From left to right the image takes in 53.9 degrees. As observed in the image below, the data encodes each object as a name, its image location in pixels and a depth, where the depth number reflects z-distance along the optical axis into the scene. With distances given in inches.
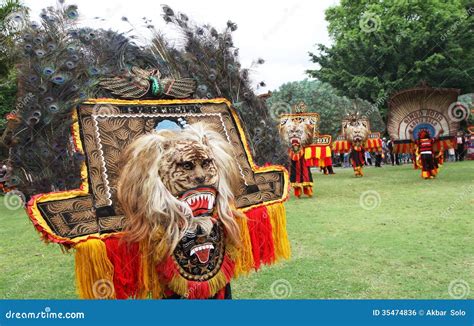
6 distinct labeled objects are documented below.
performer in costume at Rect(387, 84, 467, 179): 485.1
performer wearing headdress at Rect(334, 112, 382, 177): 598.5
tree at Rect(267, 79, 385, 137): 912.3
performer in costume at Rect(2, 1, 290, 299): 95.3
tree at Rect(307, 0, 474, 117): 791.7
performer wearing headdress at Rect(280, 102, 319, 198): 407.2
